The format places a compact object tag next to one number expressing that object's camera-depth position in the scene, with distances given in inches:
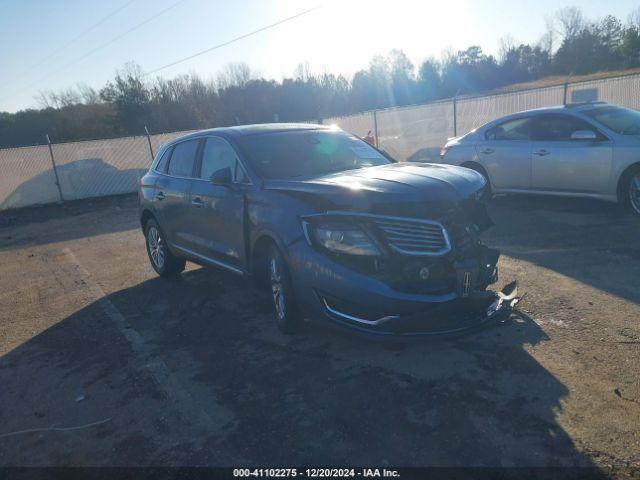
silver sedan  306.2
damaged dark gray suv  153.1
